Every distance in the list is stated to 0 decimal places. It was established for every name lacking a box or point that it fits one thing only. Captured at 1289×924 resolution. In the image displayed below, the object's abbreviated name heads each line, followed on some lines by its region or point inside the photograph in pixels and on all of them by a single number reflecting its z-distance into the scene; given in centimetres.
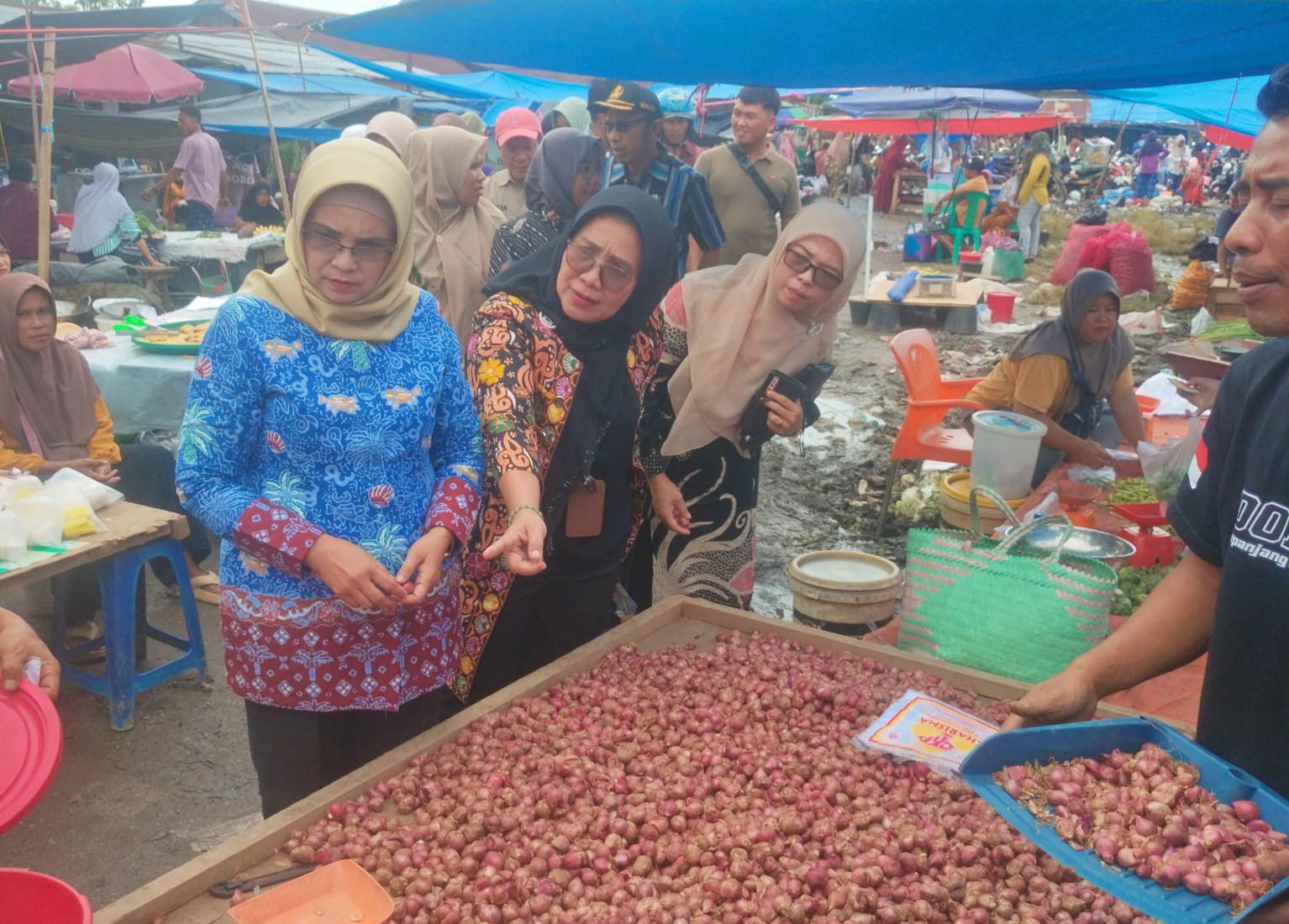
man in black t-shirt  133
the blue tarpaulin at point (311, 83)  1362
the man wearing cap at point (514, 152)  562
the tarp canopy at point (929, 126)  1706
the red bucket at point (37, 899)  112
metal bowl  279
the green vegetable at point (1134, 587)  339
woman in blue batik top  184
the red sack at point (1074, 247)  1197
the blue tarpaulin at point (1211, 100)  788
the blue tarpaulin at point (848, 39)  280
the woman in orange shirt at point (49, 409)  398
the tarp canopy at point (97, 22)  690
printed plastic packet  194
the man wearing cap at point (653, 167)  468
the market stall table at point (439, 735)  157
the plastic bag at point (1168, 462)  395
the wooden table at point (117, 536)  315
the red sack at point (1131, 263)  1149
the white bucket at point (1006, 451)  436
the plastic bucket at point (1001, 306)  1070
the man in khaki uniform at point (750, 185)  654
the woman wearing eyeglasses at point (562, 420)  220
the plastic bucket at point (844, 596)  308
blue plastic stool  365
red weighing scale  372
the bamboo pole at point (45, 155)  514
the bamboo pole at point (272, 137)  692
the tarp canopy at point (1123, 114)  2045
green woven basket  230
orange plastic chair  525
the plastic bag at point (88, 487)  363
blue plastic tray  123
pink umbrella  1123
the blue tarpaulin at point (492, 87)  1513
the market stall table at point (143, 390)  516
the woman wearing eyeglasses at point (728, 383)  278
